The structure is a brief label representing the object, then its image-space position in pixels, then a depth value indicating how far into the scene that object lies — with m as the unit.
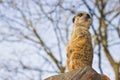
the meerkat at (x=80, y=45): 5.42
